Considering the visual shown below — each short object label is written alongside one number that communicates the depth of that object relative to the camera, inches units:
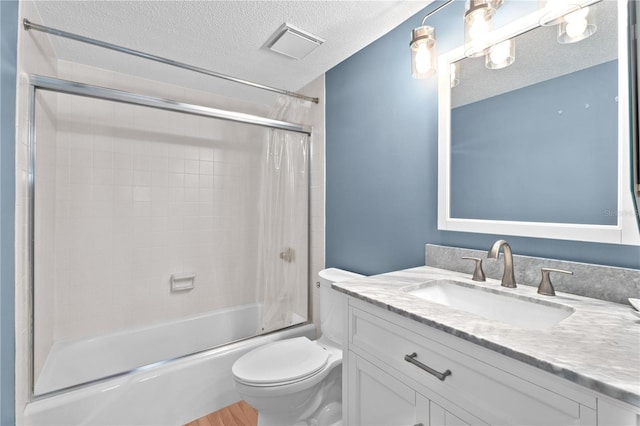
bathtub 52.6
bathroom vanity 19.6
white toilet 49.6
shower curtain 85.4
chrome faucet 38.4
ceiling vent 61.4
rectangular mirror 34.0
